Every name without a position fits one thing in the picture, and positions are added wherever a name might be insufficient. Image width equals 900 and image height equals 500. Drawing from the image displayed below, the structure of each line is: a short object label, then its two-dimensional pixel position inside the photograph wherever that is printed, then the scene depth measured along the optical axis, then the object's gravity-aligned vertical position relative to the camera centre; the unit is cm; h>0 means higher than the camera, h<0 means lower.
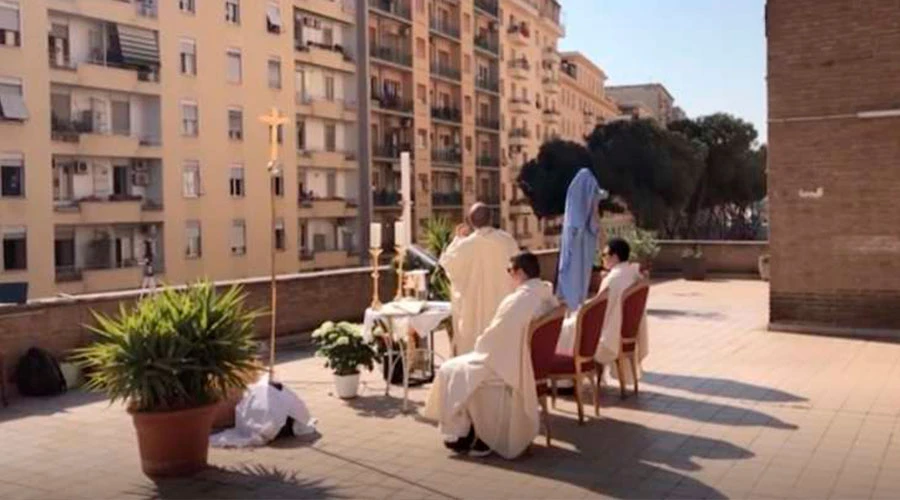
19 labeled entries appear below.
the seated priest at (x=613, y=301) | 866 -69
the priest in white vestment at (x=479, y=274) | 840 -39
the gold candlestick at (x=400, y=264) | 1015 -36
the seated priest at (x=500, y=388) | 679 -119
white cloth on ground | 731 -150
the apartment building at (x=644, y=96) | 10562 +1573
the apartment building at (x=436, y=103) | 4925 +781
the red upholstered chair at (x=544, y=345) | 694 -89
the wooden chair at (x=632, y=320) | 888 -89
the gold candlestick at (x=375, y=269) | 944 -41
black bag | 953 -145
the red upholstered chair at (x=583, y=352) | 762 -105
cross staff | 822 +94
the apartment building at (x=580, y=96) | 7712 +1213
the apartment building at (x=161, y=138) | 3008 +379
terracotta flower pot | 627 -141
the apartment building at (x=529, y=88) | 6531 +1083
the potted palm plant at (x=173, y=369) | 625 -92
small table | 874 -87
